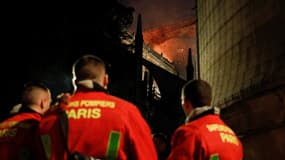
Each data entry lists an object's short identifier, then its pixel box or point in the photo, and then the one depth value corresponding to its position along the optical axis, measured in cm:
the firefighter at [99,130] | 288
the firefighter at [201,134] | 328
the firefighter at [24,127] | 360
